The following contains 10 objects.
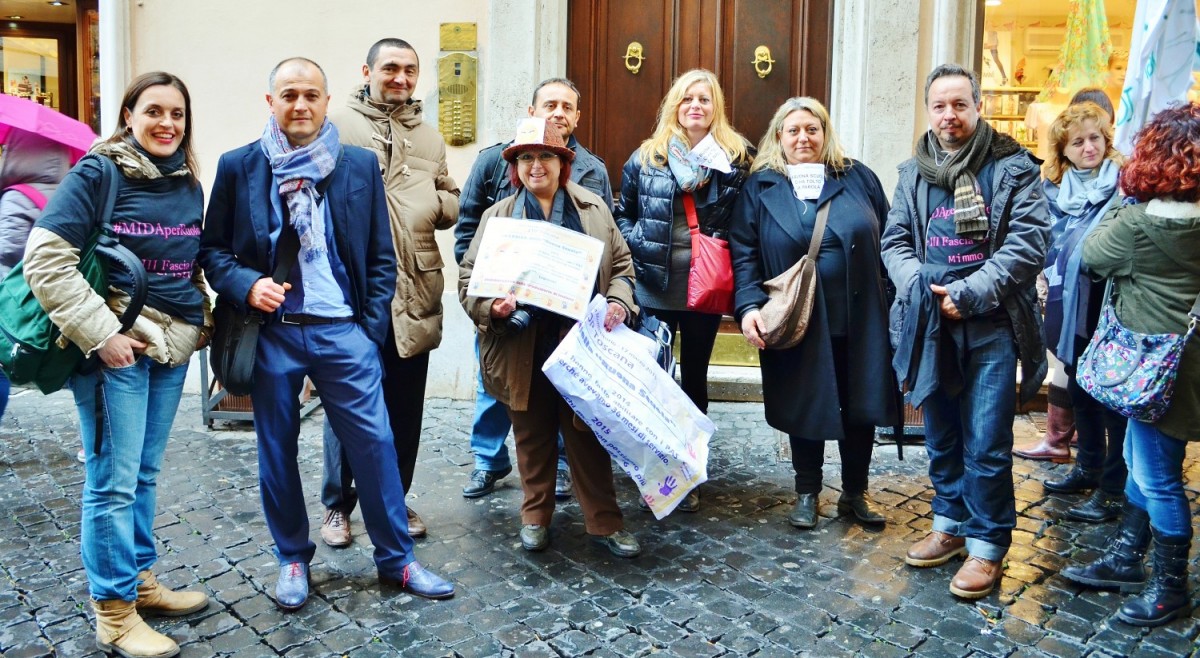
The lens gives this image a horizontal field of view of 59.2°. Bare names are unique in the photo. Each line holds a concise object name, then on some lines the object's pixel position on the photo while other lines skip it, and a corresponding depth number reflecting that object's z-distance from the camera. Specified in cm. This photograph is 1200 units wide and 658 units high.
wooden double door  740
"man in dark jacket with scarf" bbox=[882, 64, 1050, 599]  406
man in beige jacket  447
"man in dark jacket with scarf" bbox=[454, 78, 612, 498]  495
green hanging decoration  761
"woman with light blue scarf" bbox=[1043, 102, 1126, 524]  473
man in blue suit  378
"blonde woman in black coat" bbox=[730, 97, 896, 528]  470
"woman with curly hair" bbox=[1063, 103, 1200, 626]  368
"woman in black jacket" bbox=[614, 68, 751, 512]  484
